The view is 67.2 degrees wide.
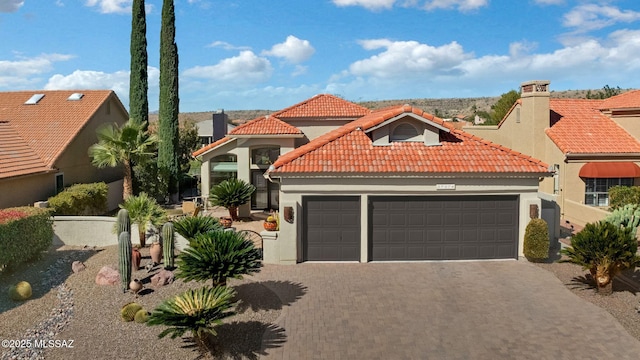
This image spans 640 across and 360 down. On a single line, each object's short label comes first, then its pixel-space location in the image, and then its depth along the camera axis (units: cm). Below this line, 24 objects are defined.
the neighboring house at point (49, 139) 2223
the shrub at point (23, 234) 1526
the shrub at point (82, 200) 2213
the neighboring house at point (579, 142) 2583
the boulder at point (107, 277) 1511
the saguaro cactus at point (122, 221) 1611
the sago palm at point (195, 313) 1002
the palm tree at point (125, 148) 2502
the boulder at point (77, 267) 1631
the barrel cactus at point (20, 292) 1396
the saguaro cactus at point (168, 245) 1603
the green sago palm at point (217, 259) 1227
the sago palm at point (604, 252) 1380
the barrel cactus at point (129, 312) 1253
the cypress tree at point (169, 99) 3228
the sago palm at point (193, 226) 1650
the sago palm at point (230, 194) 2419
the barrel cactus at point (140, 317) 1234
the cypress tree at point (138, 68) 3109
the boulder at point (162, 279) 1491
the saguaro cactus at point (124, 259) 1421
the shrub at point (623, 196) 2427
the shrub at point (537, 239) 1728
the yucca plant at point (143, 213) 1847
